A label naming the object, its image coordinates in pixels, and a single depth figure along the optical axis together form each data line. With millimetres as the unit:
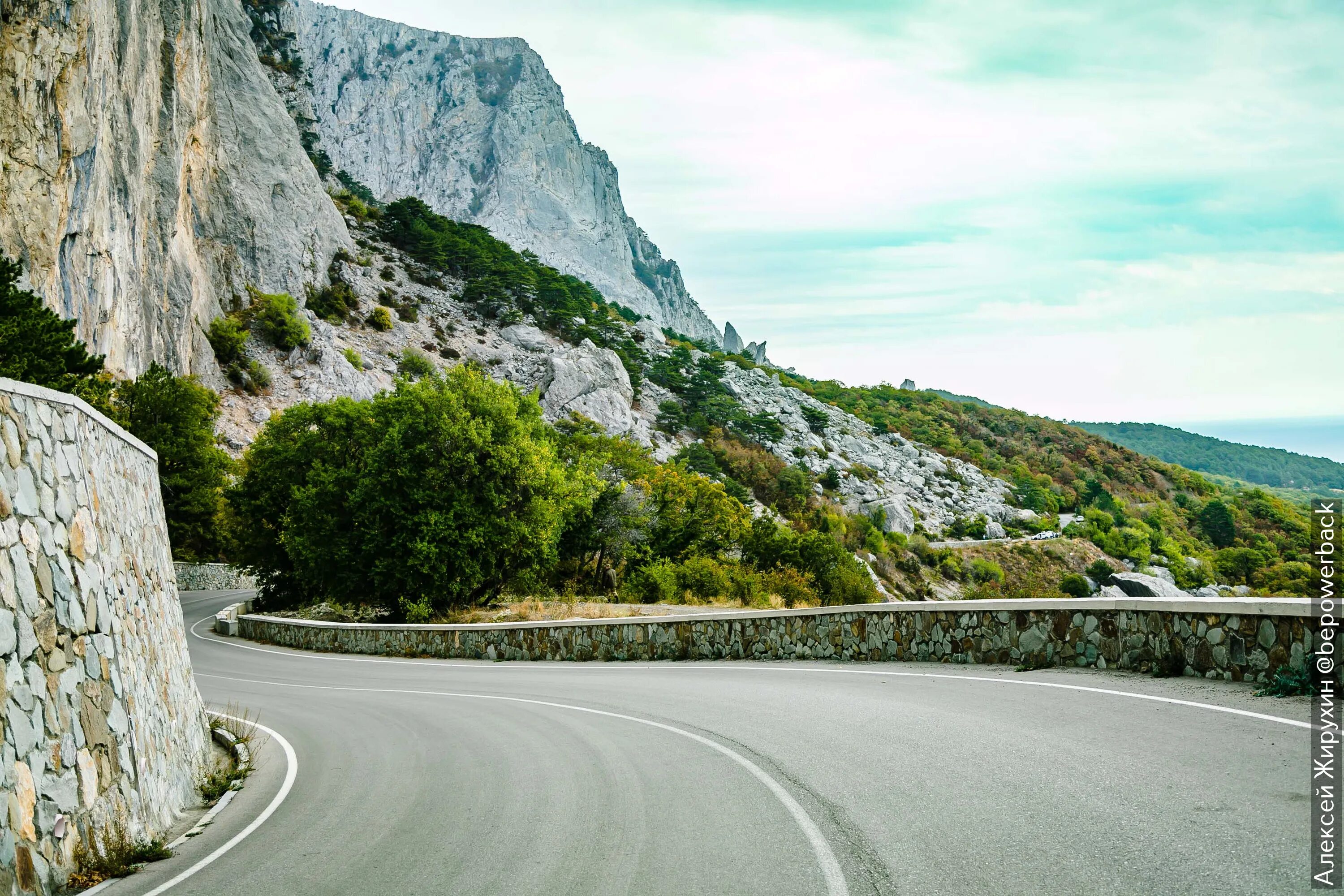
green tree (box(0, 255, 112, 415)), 26859
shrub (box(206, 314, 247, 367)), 62812
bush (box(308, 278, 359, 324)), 76125
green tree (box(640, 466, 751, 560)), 38094
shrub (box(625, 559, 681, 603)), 31938
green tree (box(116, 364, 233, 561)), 45750
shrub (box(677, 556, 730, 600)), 32906
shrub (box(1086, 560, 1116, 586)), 65000
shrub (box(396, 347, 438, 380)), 72000
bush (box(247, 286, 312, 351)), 66562
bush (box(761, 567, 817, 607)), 34625
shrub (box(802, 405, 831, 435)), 101875
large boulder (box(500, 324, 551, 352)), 87000
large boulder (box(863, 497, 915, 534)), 76062
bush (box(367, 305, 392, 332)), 79375
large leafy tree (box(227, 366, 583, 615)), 27016
